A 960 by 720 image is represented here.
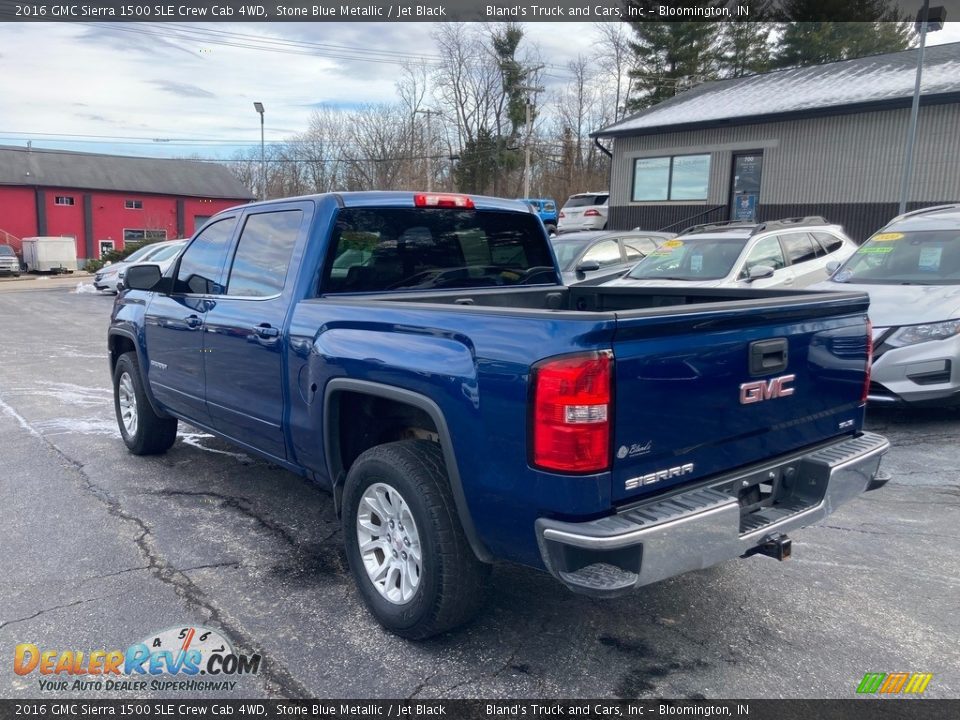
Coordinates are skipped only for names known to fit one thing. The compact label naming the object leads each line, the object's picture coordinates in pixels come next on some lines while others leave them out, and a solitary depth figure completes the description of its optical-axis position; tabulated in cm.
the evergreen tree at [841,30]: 3747
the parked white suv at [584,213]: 2733
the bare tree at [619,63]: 4625
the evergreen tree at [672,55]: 4012
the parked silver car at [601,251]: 1243
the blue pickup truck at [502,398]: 276
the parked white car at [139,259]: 2036
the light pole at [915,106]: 1692
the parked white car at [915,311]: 646
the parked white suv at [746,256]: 1010
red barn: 4850
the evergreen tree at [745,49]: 4038
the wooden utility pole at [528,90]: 3908
